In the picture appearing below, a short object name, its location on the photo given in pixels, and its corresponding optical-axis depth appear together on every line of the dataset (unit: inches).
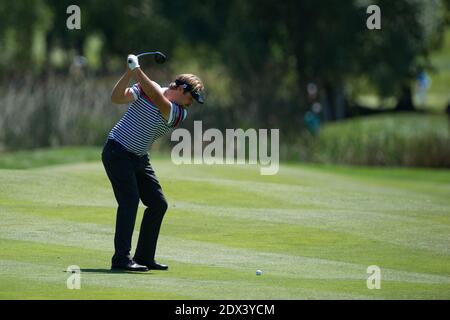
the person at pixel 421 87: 1907.0
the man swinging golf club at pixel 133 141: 415.8
